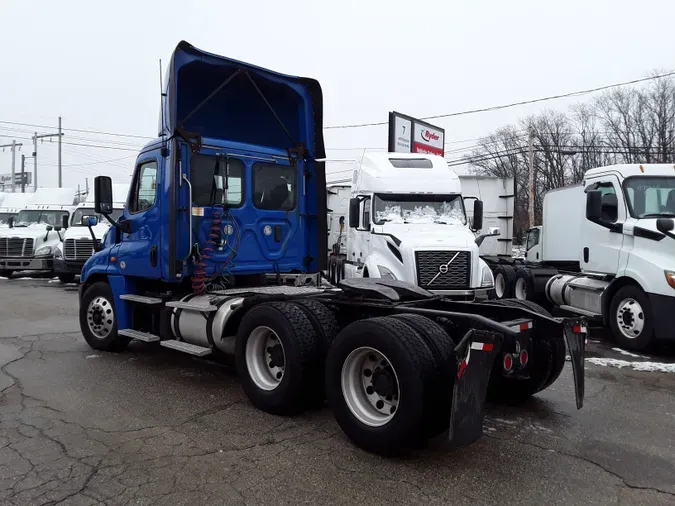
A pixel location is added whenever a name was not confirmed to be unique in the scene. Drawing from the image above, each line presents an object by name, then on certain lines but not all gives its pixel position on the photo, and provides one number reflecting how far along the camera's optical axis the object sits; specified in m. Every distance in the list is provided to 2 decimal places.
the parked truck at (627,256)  7.75
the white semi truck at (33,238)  19.09
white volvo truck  9.39
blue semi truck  3.93
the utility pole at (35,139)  53.53
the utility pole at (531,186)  29.17
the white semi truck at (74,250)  16.80
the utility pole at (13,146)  64.88
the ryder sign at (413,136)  18.61
